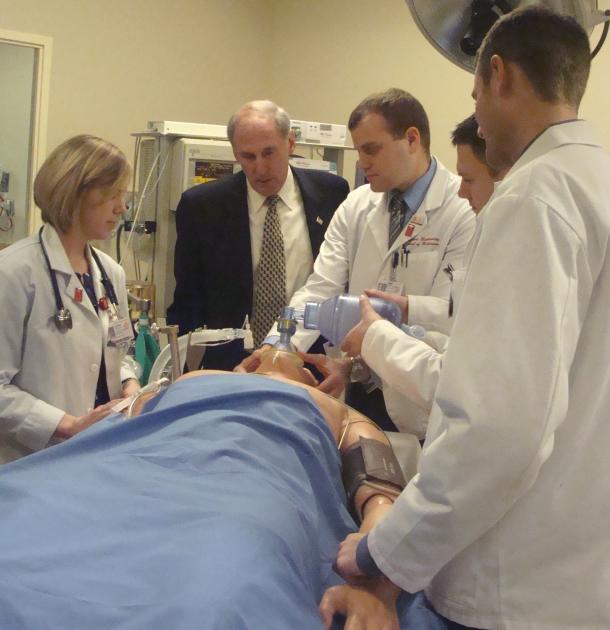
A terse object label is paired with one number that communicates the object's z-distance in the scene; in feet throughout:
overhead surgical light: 6.25
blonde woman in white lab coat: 6.55
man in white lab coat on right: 3.52
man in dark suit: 9.20
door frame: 14.17
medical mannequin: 4.19
